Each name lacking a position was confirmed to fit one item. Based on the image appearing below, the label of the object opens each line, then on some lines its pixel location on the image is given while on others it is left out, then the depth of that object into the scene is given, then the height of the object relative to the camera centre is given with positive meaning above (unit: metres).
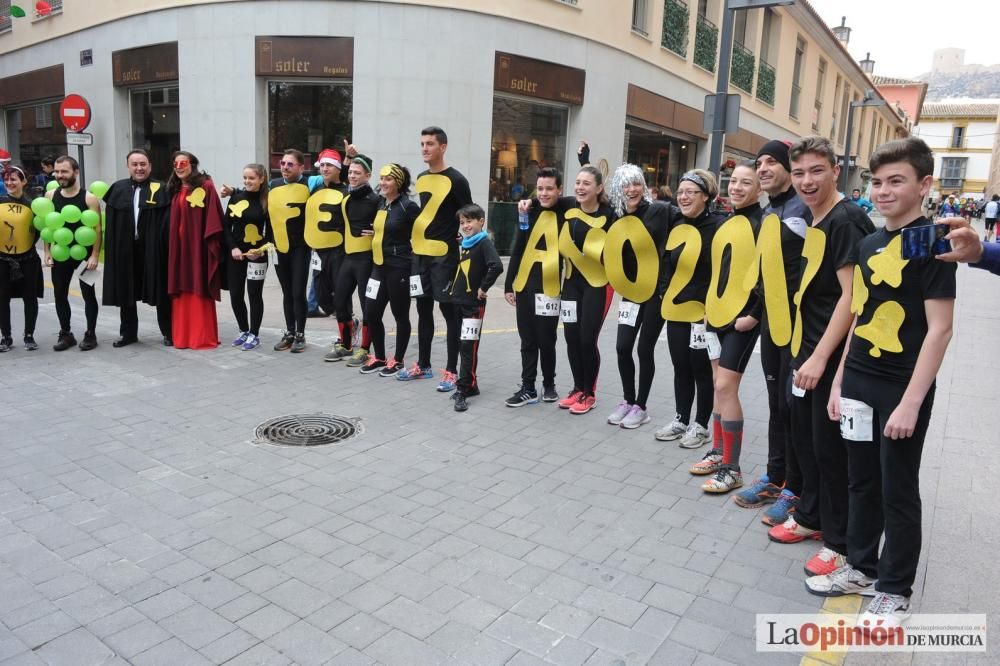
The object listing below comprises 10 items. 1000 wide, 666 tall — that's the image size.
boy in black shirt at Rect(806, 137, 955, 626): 2.98 -0.61
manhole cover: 5.39 -1.75
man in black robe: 7.91 -0.49
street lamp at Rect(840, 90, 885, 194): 26.98 +4.21
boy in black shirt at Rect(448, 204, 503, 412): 6.35 -0.63
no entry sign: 15.47 +1.58
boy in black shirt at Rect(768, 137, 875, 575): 3.57 -0.48
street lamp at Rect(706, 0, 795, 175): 10.17 +1.94
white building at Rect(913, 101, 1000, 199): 82.94 +9.96
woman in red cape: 7.86 -0.59
